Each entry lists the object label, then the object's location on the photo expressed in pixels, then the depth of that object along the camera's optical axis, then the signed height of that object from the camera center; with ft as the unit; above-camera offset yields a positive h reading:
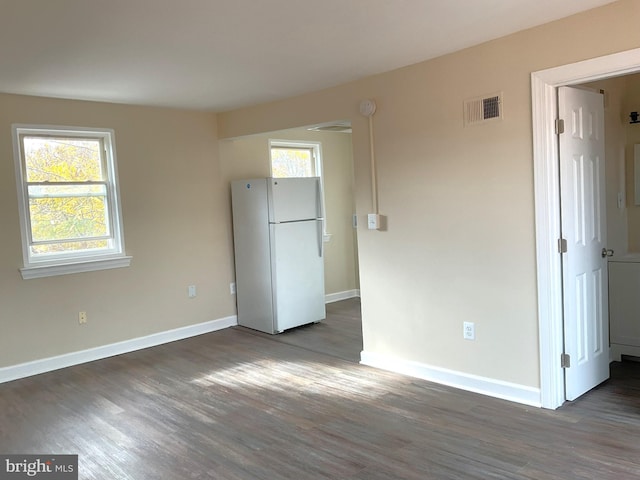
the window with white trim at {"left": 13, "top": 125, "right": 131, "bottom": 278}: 14.51 +0.58
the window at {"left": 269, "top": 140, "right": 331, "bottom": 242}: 20.99 +1.96
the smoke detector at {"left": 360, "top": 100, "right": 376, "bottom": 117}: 13.05 +2.37
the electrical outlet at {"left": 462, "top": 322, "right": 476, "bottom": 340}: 11.69 -2.97
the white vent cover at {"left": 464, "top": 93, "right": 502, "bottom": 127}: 10.77 +1.83
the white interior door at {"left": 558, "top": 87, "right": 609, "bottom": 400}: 10.39 -0.92
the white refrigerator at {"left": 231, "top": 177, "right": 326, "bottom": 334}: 17.38 -1.48
